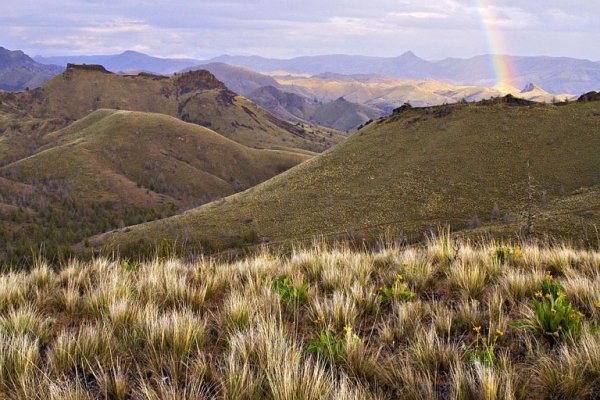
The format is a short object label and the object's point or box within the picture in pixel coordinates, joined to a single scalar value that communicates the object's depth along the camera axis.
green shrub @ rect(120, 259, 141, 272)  8.34
